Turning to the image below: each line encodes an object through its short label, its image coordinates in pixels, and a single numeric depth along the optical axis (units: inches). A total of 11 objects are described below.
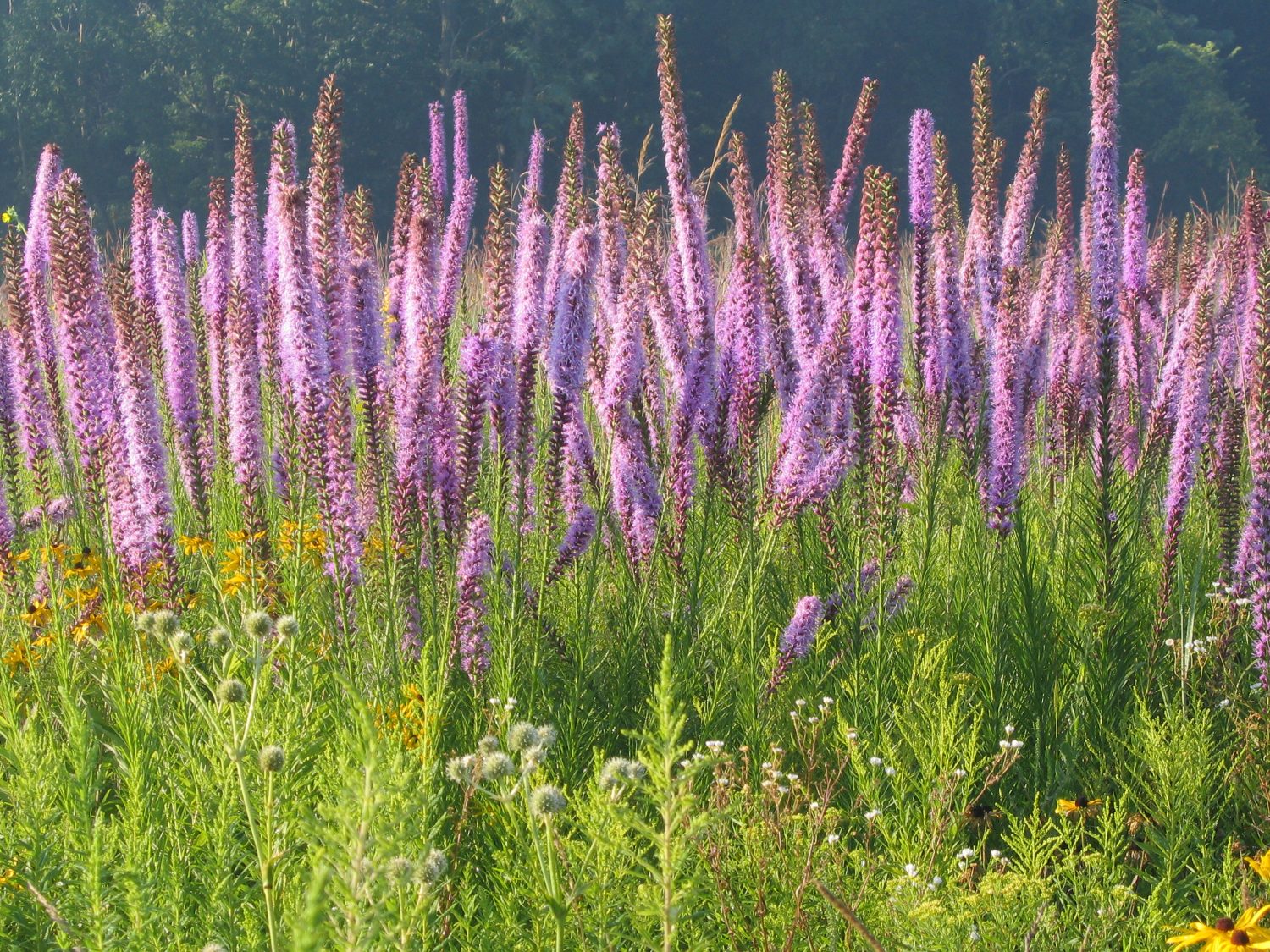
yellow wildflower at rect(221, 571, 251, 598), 280.4
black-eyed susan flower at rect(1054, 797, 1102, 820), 266.1
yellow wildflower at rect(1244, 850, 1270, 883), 258.1
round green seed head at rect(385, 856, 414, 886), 189.0
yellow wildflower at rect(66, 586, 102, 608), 282.4
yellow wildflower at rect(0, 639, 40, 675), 277.6
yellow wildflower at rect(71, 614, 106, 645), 280.4
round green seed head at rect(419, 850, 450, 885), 201.5
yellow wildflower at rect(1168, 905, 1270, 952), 240.6
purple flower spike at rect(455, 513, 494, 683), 275.5
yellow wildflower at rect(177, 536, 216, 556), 279.6
